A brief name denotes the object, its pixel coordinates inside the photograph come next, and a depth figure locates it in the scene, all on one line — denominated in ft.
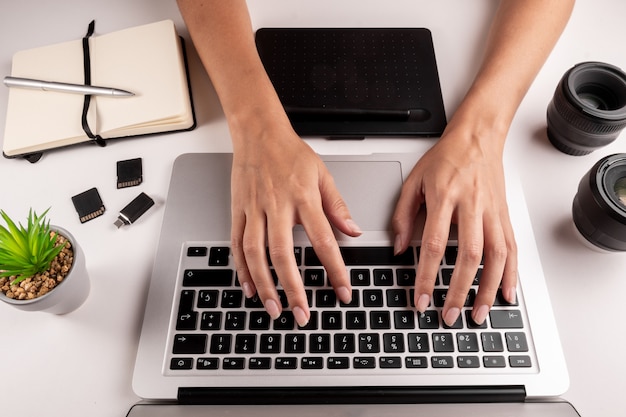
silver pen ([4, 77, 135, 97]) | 2.04
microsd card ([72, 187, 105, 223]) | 1.93
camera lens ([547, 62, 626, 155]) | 1.78
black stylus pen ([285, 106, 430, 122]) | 2.02
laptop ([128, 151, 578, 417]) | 1.55
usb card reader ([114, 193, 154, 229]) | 1.91
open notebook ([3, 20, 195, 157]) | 2.00
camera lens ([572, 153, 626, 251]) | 1.64
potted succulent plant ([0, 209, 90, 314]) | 1.52
